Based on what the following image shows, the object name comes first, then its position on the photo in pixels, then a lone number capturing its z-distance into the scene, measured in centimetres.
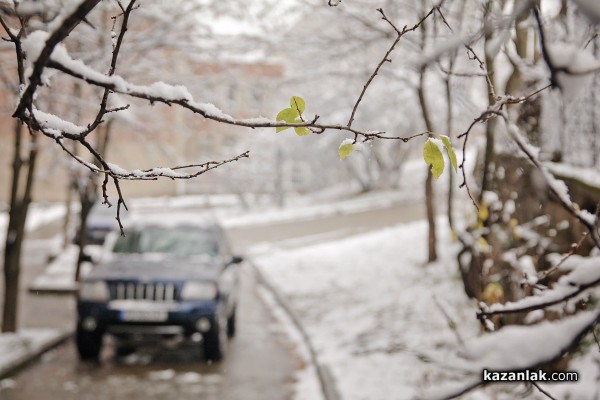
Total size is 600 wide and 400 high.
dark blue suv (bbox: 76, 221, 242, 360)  841
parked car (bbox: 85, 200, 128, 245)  2136
